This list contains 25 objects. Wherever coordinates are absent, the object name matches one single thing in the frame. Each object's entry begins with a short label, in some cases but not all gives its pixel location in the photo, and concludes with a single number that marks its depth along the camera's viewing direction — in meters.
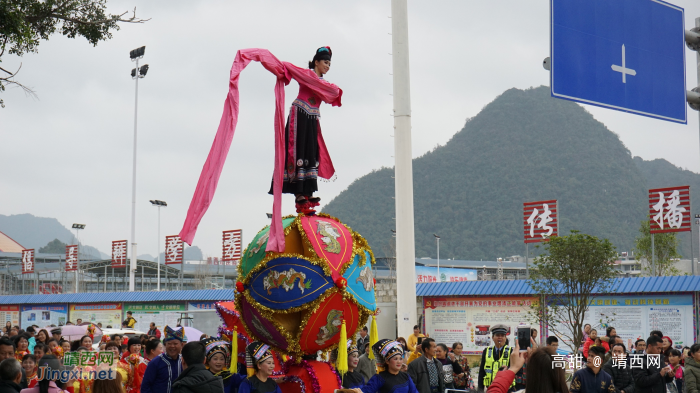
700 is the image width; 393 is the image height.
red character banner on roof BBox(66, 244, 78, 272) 36.53
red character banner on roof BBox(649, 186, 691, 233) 21.08
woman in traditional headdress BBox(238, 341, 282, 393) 5.82
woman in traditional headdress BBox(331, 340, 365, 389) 7.84
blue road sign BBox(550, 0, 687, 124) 6.52
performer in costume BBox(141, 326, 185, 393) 6.38
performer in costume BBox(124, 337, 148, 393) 7.68
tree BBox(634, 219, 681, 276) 32.03
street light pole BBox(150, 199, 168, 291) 39.72
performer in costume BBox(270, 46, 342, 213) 6.36
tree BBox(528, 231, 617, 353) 15.68
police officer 8.14
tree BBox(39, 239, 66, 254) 95.72
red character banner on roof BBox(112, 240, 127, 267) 36.16
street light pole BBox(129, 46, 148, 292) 31.22
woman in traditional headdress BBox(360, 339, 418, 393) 6.06
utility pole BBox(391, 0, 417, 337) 11.84
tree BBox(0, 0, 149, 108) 8.21
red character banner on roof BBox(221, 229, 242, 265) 32.50
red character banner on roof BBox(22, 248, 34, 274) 39.38
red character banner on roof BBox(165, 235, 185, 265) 35.00
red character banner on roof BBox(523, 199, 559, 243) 24.89
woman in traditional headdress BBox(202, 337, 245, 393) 6.33
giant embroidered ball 5.89
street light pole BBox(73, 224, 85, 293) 36.53
